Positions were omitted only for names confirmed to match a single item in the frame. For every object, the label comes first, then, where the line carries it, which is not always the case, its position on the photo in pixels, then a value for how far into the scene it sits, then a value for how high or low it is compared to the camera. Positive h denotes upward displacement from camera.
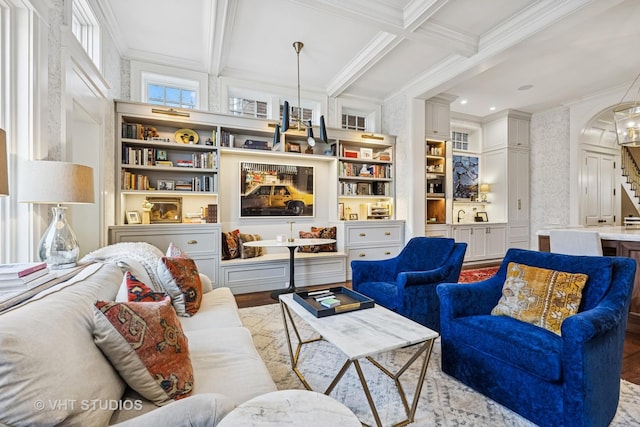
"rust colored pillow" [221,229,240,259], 4.08 -0.42
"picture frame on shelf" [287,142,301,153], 4.57 +1.04
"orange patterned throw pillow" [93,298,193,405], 0.98 -0.46
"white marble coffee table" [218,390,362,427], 0.85 -0.60
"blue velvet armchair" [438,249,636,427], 1.35 -0.69
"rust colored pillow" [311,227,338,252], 4.59 -0.31
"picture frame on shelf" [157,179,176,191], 3.97 +0.41
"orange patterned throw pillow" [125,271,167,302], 1.40 -0.37
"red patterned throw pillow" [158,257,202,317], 1.98 -0.47
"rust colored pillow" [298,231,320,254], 4.54 -0.47
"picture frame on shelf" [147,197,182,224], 3.97 +0.08
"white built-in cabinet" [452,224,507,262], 5.58 -0.48
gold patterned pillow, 1.66 -0.48
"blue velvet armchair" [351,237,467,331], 2.46 -0.57
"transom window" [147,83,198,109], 4.10 +1.70
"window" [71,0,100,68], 2.73 +1.85
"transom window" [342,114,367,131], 5.27 +1.69
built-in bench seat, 3.92 -0.78
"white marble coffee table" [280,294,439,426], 1.35 -0.59
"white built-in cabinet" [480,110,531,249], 6.09 +0.88
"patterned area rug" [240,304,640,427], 1.56 -1.06
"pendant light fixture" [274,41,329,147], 3.01 +1.00
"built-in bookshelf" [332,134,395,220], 4.90 +0.63
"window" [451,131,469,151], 6.52 +1.65
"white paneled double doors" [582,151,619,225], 5.67 +0.52
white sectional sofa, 0.70 -0.45
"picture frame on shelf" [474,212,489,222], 6.34 -0.05
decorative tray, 1.74 -0.56
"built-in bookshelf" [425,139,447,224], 5.20 +0.62
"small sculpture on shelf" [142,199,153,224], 3.86 +0.05
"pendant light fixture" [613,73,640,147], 3.19 +0.99
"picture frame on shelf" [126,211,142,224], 3.80 -0.01
